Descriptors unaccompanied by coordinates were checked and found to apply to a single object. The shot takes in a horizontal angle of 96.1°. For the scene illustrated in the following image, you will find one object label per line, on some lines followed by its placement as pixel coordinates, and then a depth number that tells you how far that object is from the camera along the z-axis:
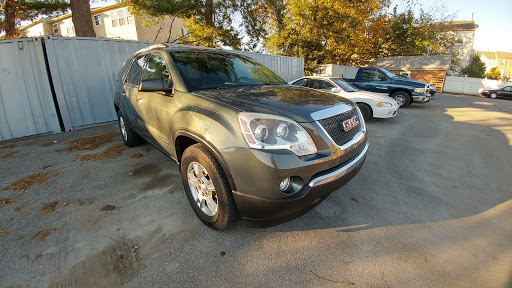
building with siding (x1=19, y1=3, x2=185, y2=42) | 22.59
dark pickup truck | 9.41
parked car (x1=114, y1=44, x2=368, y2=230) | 1.73
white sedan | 6.75
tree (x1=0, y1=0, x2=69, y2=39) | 11.92
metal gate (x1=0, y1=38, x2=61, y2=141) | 5.13
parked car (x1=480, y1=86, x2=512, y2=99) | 19.96
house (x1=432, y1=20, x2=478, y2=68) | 38.12
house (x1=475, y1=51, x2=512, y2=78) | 65.12
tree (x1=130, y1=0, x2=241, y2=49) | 13.73
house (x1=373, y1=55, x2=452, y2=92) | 22.25
